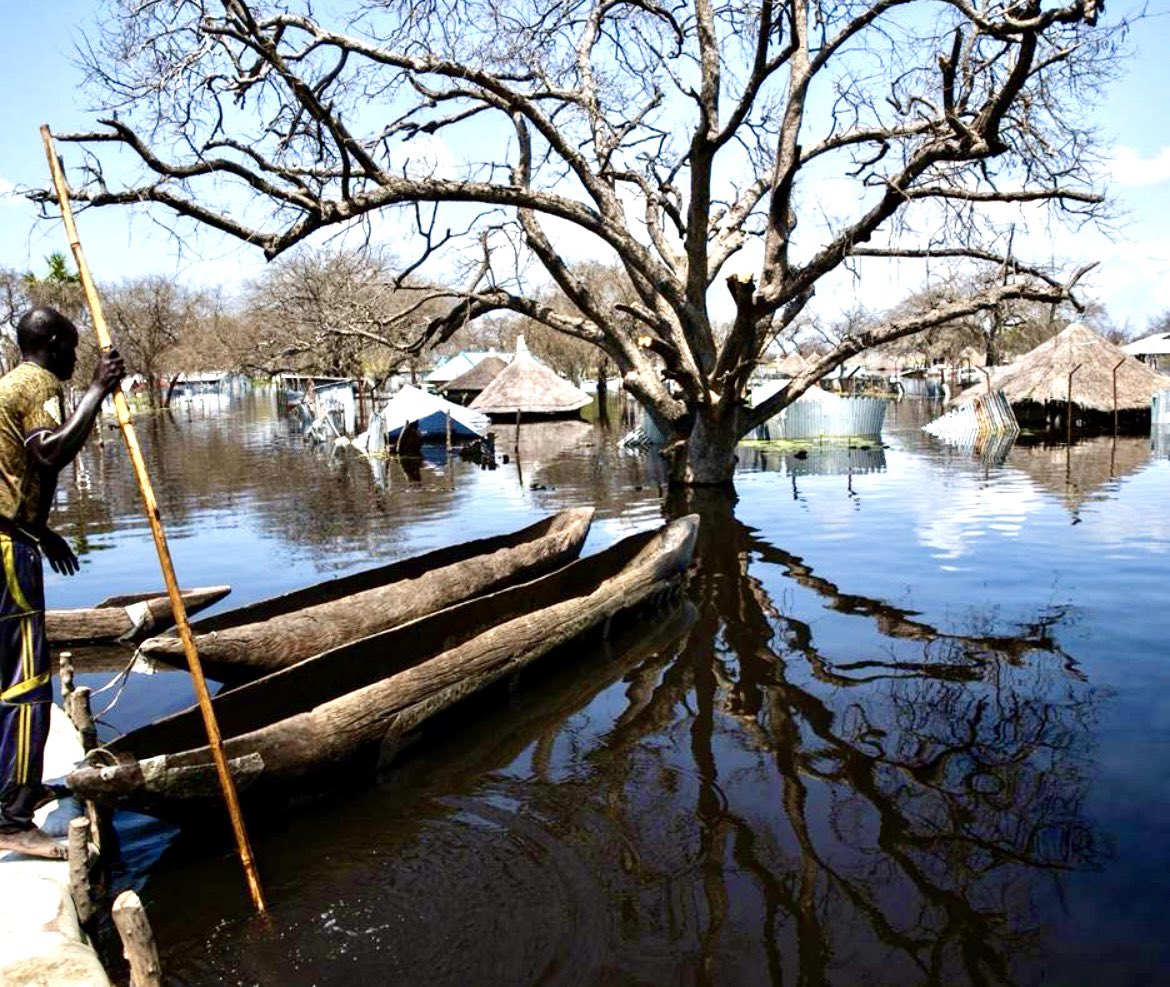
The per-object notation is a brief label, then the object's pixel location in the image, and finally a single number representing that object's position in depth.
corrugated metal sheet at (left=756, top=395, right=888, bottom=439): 30.59
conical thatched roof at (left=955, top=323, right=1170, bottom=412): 31.41
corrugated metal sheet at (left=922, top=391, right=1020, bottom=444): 31.50
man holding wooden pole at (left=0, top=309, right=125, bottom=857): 4.05
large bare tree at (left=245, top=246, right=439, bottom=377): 45.06
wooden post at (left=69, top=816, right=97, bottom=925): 3.60
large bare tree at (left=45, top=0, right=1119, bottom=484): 12.58
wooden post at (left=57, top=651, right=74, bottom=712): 5.05
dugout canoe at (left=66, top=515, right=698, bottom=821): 4.33
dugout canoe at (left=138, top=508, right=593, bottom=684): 6.46
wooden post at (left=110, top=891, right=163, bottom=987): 2.80
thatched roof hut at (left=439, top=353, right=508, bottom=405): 52.03
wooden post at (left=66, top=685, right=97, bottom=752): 4.54
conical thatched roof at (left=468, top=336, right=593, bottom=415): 44.47
